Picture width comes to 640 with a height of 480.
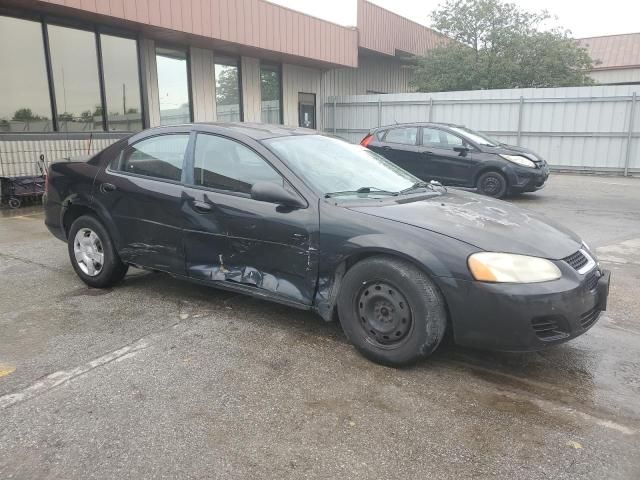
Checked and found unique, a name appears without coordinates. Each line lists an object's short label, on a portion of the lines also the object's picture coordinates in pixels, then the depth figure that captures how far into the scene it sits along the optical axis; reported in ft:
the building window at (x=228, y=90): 50.08
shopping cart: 30.81
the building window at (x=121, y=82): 38.19
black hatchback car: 33.14
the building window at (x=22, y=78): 32.37
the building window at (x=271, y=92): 55.42
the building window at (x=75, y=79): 34.88
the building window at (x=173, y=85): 43.93
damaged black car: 9.73
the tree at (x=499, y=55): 67.26
